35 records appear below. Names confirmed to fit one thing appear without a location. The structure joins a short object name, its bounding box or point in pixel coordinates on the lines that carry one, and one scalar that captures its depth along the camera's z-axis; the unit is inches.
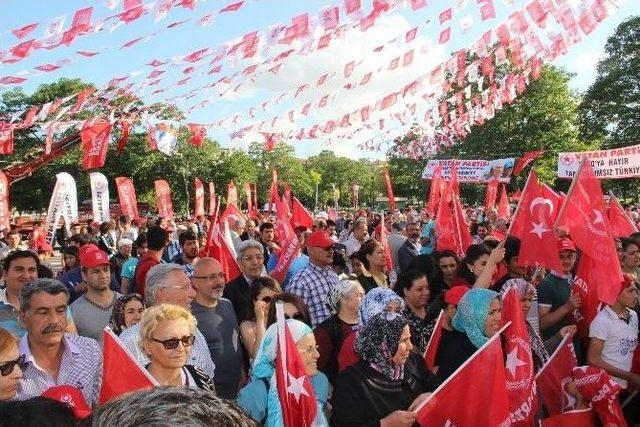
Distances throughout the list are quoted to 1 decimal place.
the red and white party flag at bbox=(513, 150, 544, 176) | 969.9
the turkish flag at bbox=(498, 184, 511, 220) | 633.9
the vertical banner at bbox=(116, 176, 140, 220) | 681.0
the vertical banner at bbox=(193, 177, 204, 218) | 765.3
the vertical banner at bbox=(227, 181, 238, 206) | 689.3
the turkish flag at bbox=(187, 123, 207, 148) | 523.5
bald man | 173.9
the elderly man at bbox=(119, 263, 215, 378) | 153.0
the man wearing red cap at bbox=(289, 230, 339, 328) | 222.1
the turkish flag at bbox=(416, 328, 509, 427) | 134.5
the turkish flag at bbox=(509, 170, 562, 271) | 233.6
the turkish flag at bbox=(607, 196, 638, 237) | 332.7
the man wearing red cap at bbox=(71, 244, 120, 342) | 189.8
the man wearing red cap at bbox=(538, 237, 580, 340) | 208.2
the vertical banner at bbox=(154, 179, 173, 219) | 705.4
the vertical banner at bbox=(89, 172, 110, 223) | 770.2
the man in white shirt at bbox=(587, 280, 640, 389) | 192.4
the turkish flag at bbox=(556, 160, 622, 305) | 211.2
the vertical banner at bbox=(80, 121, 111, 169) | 518.6
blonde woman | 121.6
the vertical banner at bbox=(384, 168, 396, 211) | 738.6
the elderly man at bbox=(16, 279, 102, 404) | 136.9
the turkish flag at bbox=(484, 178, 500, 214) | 741.0
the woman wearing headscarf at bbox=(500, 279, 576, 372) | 183.0
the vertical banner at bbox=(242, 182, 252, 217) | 864.5
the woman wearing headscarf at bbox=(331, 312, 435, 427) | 125.8
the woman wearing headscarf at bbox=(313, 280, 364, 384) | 174.1
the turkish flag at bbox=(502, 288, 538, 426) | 159.6
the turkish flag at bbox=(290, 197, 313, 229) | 450.3
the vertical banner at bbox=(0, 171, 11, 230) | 503.2
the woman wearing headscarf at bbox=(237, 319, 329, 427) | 125.3
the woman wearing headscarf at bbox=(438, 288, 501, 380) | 162.4
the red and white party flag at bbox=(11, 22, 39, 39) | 245.3
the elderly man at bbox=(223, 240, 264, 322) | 237.4
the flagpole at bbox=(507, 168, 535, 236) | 259.3
